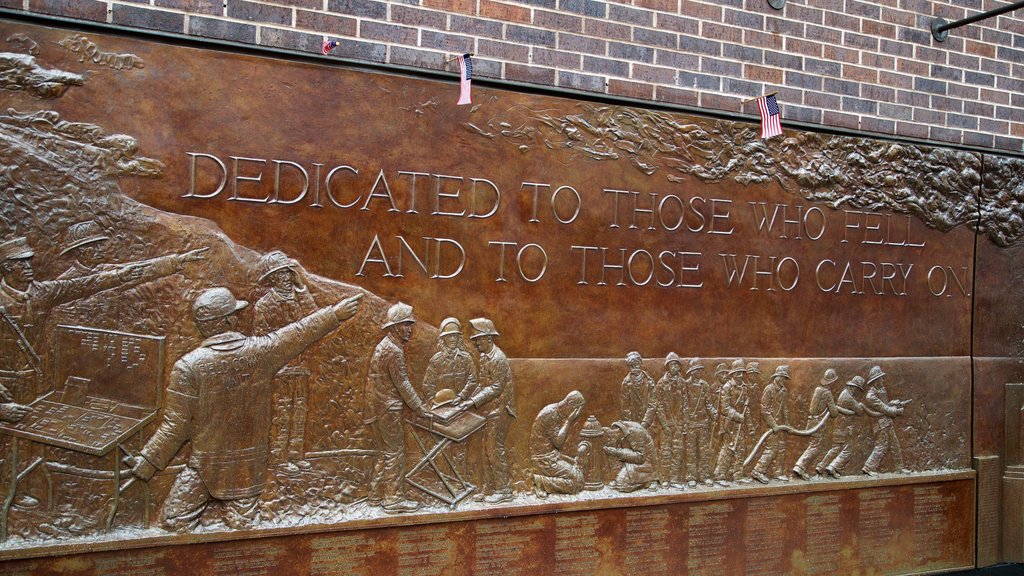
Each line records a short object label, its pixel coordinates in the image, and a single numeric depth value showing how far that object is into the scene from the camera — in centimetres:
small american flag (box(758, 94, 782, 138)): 525
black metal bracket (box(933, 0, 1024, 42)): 580
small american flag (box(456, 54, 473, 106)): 450
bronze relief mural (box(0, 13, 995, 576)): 402
